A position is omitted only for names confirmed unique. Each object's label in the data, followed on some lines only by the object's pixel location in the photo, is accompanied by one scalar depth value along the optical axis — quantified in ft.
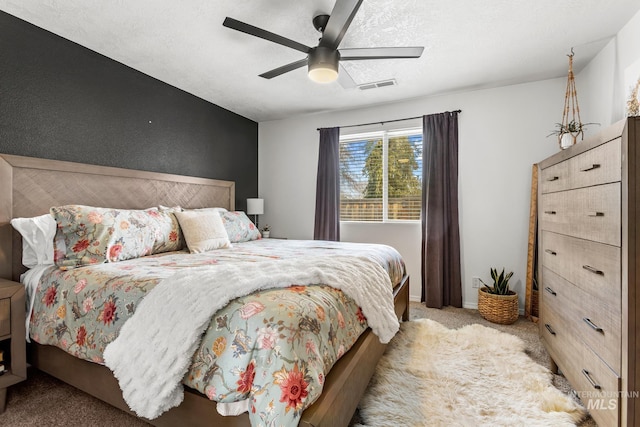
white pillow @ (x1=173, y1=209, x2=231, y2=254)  8.32
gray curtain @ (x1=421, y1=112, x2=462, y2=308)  11.04
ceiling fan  5.94
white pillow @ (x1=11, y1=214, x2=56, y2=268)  6.24
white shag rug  4.98
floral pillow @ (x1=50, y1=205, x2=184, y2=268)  6.12
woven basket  9.34
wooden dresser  3.76
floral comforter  3.21
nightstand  5.36
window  12.18
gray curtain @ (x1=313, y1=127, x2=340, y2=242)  13.14
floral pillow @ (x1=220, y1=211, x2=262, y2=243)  10.30
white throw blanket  3.64
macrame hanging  8.75
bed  3.77
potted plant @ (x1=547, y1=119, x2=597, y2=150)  7.75
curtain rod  11.57
